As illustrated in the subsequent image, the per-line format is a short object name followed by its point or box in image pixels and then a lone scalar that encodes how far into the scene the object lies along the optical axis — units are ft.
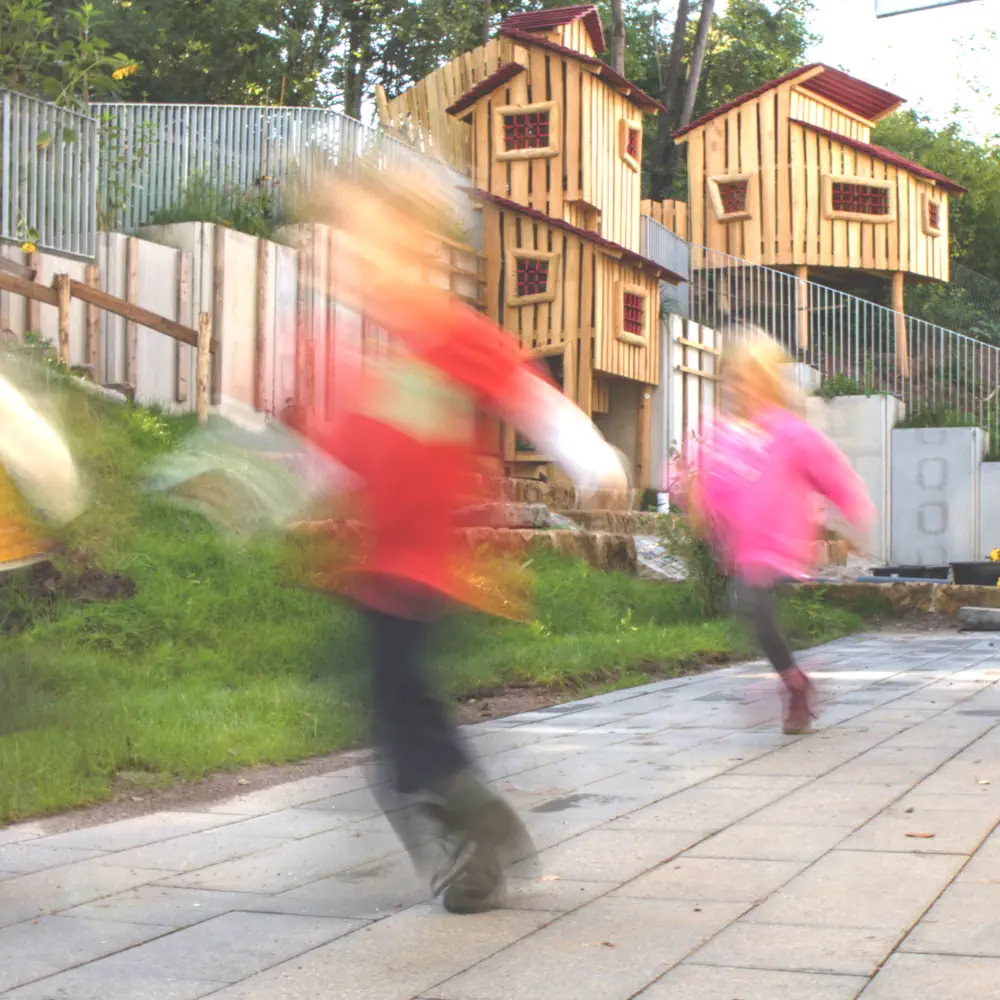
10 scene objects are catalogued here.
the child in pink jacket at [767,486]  23.52
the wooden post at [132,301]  49.39
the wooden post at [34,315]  46.16
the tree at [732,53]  128.98
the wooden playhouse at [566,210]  69.26
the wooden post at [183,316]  51.31
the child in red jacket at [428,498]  13.34
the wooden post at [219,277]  52.65
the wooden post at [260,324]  54.13
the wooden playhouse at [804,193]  89.92
